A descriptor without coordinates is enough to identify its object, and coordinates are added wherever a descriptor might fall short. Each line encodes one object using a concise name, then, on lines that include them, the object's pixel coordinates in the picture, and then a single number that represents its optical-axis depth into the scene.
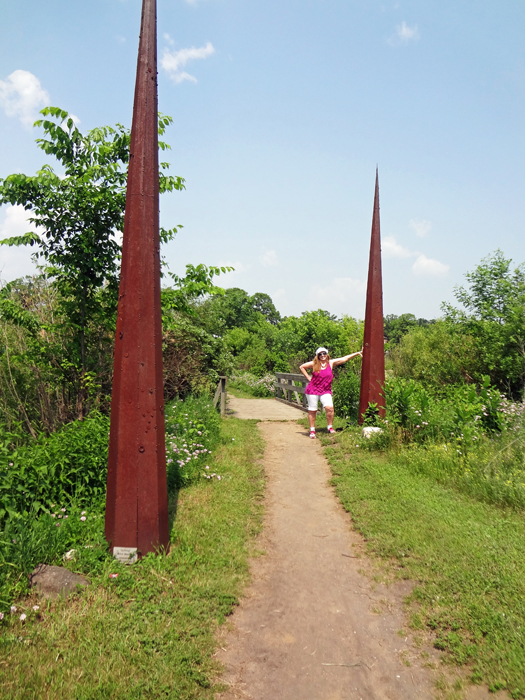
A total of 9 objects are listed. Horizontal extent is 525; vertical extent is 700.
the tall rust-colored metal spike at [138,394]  3.77
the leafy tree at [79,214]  6.19
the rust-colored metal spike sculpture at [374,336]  8.66
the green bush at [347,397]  11.06
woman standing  8.66
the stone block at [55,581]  3.29
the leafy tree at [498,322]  12.31
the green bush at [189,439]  5.95
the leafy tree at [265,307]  74.00
